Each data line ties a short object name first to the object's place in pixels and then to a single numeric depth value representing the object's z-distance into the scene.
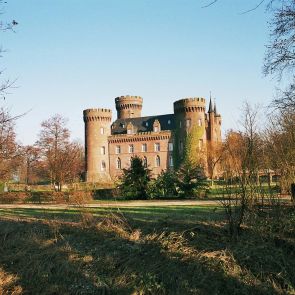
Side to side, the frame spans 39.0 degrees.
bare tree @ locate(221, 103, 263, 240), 8.44
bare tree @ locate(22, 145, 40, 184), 44.78
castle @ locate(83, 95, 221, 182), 60.84
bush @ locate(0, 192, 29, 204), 24.70
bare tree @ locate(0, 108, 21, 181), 24.20
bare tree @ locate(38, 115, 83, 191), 32.59
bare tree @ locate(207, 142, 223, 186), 47.69
